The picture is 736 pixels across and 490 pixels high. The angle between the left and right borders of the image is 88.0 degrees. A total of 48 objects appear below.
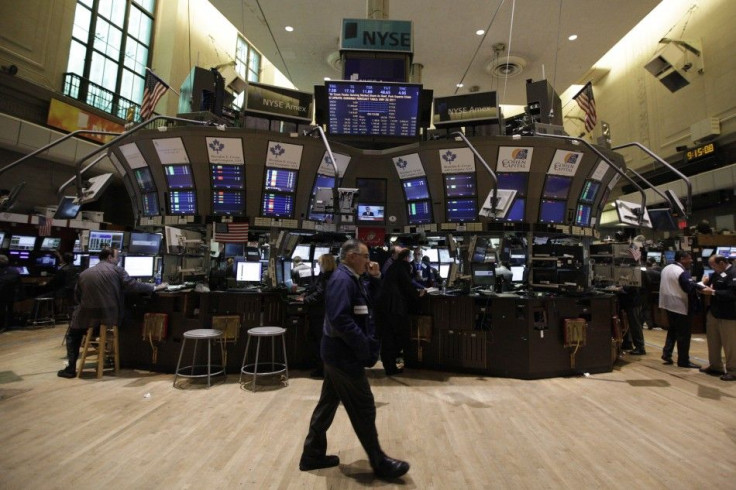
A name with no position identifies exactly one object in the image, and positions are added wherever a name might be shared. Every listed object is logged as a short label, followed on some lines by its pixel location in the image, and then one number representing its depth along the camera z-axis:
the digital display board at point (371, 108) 6.34
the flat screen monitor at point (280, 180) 5.95
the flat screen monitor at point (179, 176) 5.83
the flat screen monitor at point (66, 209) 5.57
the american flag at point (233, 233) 5.62
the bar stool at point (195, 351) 4.20
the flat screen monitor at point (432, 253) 8.48
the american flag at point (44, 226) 8.98
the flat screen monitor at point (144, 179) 6.03
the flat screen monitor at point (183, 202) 5.89
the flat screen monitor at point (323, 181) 6.25
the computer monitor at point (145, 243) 7.73
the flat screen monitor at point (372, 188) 6.93
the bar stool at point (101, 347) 4.51
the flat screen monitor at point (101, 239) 8.82
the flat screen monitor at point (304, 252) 6.90
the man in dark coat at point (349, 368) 2.34
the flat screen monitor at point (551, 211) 6.38
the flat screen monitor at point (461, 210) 6.43
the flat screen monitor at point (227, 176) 5.84
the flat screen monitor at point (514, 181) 6.25
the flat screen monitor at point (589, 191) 6.60
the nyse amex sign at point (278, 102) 6.23
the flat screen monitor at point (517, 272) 6.86
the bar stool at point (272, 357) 4.21
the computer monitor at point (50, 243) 9.12
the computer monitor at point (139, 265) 5.85
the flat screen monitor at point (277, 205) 5.98
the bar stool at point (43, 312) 8.20
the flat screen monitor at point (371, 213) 6.93
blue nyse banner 7.58
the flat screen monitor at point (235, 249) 5.92
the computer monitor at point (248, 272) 5.66
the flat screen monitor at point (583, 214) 6.62
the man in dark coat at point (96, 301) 4.54
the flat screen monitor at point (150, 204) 6.07
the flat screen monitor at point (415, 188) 6.63
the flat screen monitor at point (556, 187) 6.32
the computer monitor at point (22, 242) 8.45
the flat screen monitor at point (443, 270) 8.13
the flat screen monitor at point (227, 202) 5.90
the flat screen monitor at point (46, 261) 9.03
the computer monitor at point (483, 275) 6.03
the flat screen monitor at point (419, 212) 6.71
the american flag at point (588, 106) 6.70
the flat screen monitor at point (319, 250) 7.09
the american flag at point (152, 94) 6.17
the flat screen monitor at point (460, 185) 6.37
